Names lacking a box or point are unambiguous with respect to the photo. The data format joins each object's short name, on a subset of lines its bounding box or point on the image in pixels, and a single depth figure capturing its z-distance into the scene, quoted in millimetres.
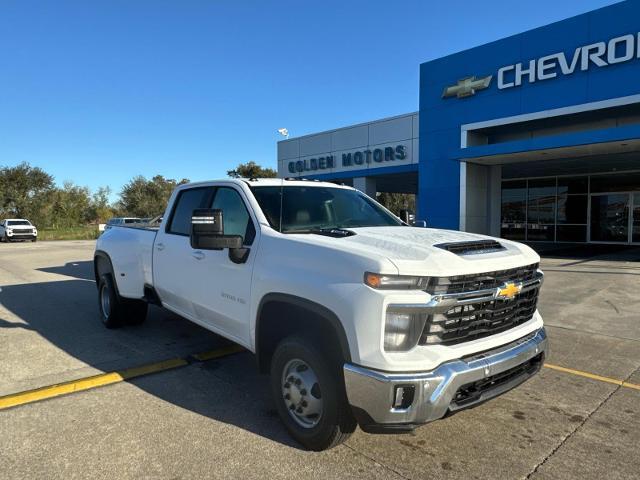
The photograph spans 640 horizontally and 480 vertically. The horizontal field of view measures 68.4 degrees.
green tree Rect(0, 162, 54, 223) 47719
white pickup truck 2703
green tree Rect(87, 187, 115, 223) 60375
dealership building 15156
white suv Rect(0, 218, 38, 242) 32250
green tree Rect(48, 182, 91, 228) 50938
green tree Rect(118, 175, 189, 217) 56969
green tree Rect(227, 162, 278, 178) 58712
